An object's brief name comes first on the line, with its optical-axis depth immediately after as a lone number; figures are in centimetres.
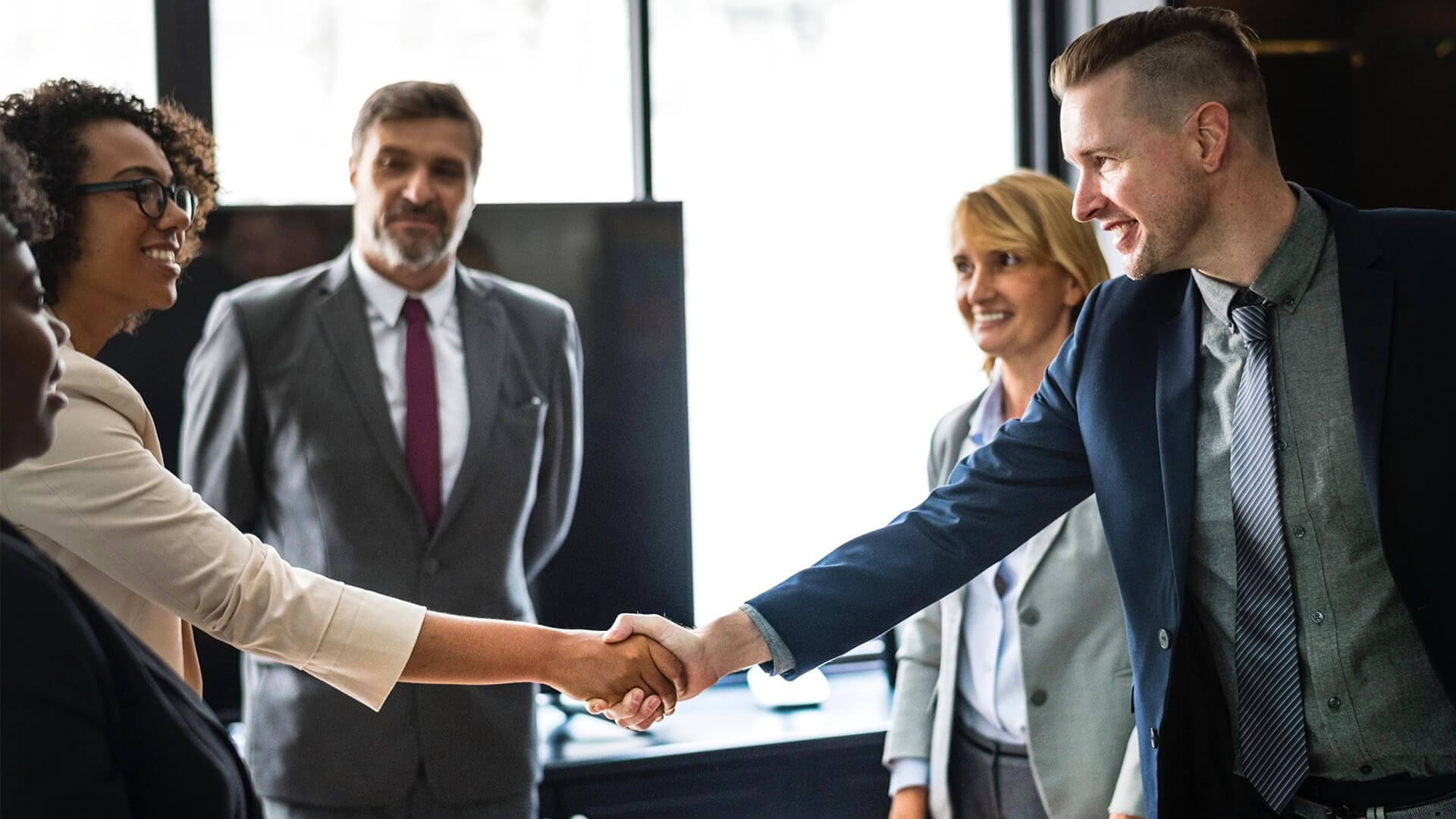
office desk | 304
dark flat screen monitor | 312
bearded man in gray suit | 257
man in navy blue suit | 163
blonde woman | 219
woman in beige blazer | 159
